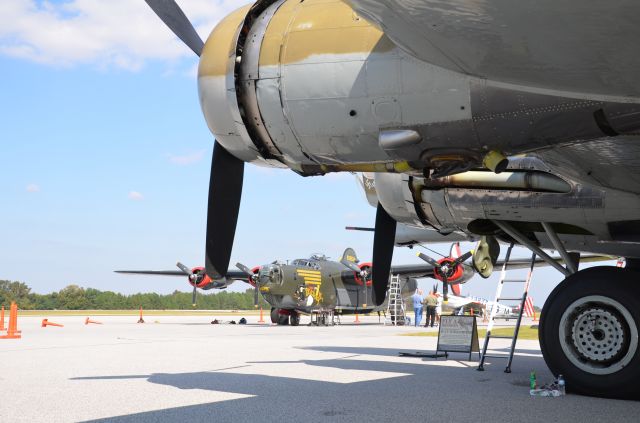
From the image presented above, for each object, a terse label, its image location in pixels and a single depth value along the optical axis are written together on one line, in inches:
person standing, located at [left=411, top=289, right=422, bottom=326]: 1165.3
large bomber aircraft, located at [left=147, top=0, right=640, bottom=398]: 126.3
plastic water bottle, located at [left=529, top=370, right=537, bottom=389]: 271.9
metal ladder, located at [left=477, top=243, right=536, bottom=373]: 351.6
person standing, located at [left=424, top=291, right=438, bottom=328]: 1058.7
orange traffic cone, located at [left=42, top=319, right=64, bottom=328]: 951.0
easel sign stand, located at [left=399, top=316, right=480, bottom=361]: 438.3
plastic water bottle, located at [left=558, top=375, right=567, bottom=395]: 266.2
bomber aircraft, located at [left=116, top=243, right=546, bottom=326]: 1087.6
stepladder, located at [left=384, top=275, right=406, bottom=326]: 1280.8
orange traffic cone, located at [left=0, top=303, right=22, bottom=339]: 650.7
